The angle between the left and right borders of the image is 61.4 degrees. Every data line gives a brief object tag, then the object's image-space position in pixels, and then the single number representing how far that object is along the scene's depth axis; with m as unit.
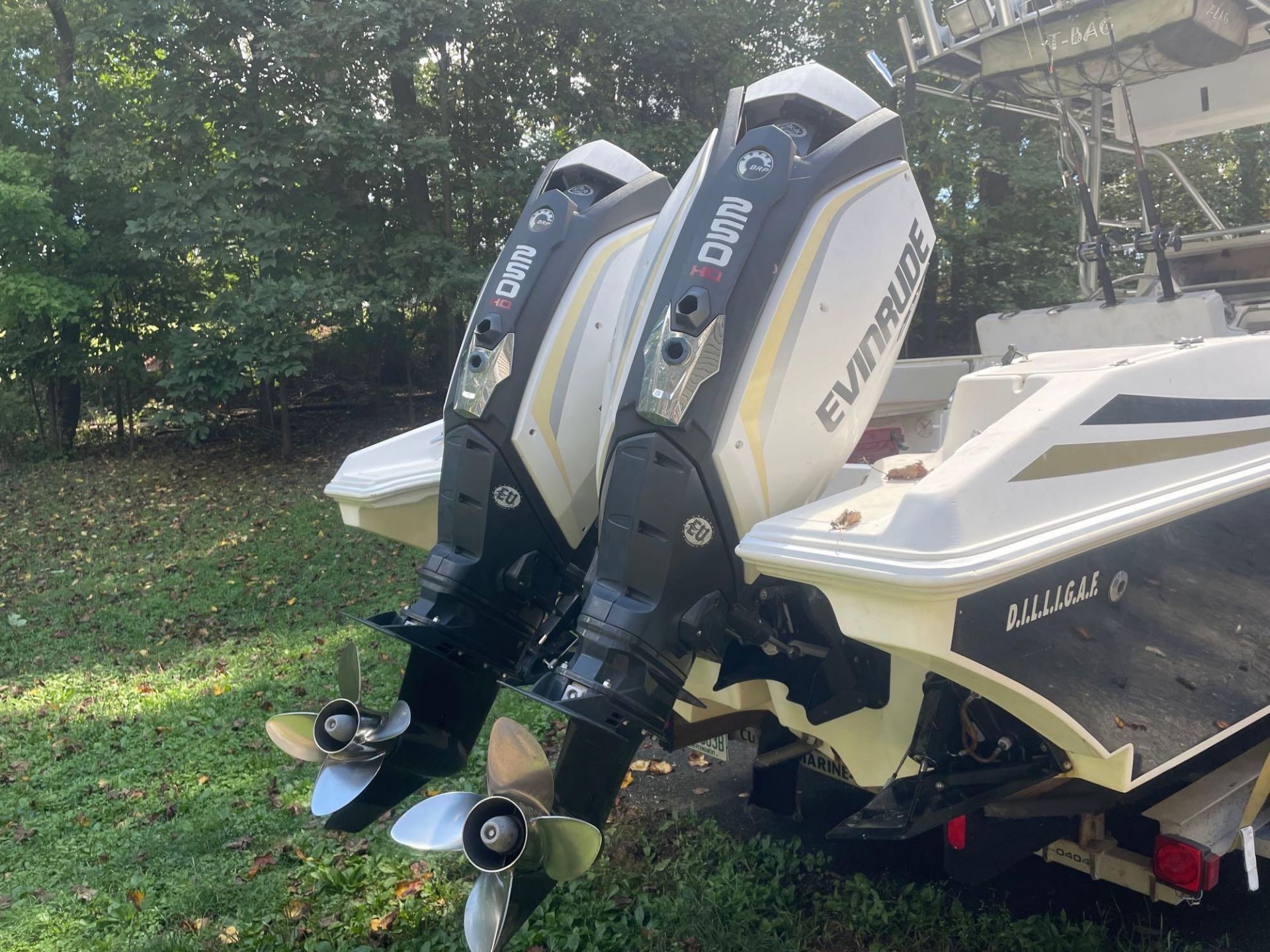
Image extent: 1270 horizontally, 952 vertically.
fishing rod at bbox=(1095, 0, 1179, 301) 3.75
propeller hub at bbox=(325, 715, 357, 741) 2.74
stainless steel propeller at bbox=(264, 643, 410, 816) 2.73
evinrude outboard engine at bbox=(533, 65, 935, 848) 2.33
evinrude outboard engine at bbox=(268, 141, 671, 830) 2.79
